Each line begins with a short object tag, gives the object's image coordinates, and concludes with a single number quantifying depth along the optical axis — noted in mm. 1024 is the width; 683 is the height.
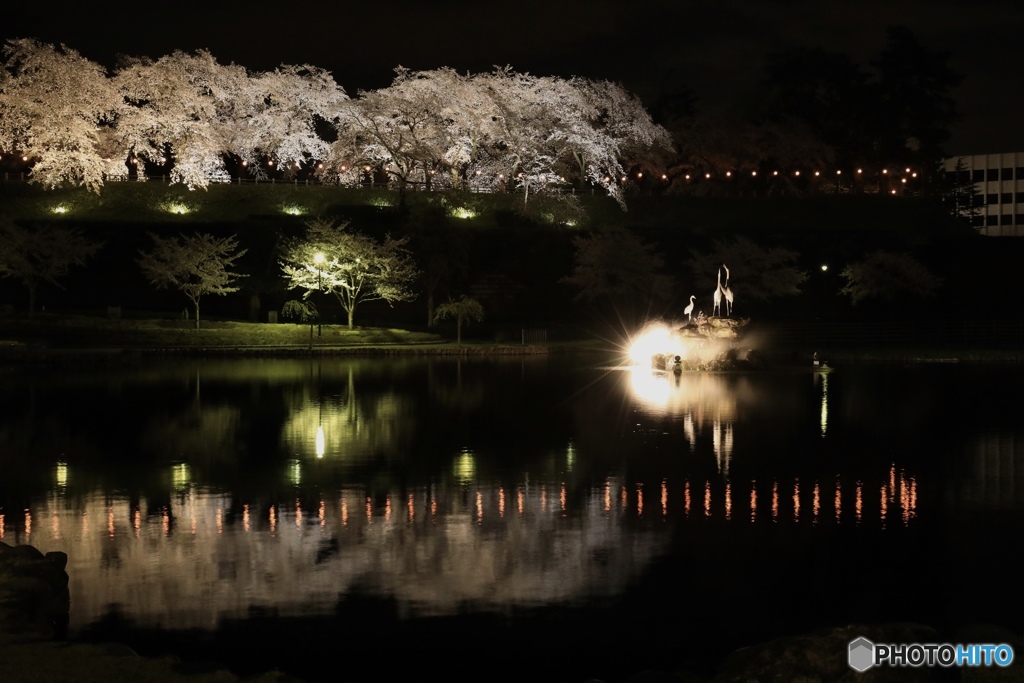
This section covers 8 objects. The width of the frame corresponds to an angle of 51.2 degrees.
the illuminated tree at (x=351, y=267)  48750
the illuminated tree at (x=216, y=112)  65125
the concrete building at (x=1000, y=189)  116000
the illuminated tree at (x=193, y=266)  47875
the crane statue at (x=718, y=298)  36006
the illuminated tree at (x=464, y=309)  46844
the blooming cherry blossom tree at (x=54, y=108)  59000
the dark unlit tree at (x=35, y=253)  45156
